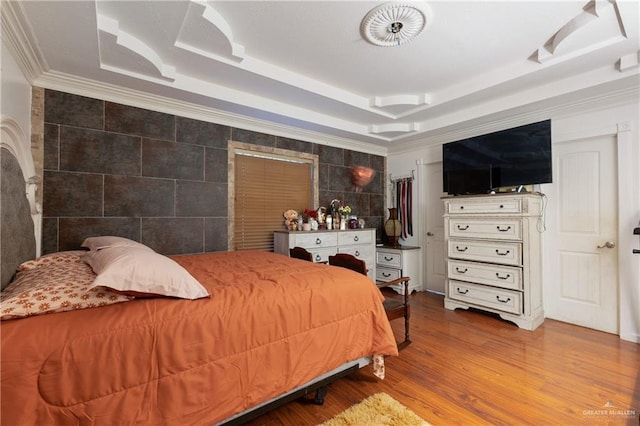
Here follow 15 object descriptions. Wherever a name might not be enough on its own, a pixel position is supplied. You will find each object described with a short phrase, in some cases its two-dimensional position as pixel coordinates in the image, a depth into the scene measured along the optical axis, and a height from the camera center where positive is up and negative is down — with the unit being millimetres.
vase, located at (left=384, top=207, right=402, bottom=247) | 4602 -196
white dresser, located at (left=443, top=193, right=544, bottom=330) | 2980 -476
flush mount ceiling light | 1948 +1502
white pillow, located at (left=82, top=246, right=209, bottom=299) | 1191 -276
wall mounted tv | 3037 +694
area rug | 1594 -1226
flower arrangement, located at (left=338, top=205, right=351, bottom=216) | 4195 +74
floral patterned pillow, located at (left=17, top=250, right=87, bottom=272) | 1674 -291
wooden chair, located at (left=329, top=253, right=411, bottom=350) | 2381 -811
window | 3434 +367
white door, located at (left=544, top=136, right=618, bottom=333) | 2848 -225
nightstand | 4281 -798
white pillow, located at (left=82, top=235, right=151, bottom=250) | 1790 -184
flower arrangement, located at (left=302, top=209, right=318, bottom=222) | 3912 +20
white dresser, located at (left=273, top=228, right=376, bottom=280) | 3482 -372
